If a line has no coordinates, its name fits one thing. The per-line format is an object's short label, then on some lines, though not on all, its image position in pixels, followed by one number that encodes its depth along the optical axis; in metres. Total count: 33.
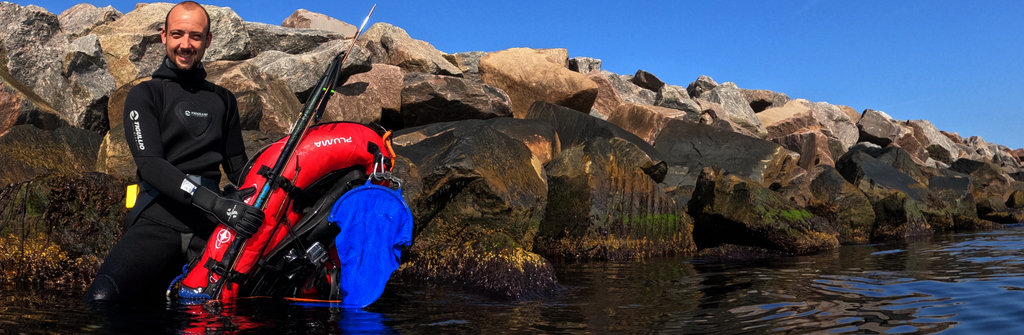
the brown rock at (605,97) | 20.20
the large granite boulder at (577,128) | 13.79
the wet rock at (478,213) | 6.31
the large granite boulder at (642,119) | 17.56
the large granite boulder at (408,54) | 17.58
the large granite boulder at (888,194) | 14.34
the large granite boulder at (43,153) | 7.83
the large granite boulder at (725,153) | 16.28
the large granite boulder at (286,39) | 18.33
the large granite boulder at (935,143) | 36.09
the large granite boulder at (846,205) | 13.60
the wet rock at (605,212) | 10.00
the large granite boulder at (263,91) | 11.17
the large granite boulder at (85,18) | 20.48
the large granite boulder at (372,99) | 13.66
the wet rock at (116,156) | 8.30
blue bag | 4.34
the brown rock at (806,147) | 22.56
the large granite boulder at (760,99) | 32.47
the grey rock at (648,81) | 29.38
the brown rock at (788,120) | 26.58
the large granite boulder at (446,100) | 13.70
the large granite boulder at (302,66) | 14.56
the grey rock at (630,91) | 25.35
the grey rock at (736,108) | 24.92
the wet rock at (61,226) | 5.76
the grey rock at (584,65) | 29.21
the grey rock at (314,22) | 25.48
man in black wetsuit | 4.12
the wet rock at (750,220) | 10.15
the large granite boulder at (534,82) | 16.92
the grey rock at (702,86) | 30.77
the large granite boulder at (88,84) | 11.98
